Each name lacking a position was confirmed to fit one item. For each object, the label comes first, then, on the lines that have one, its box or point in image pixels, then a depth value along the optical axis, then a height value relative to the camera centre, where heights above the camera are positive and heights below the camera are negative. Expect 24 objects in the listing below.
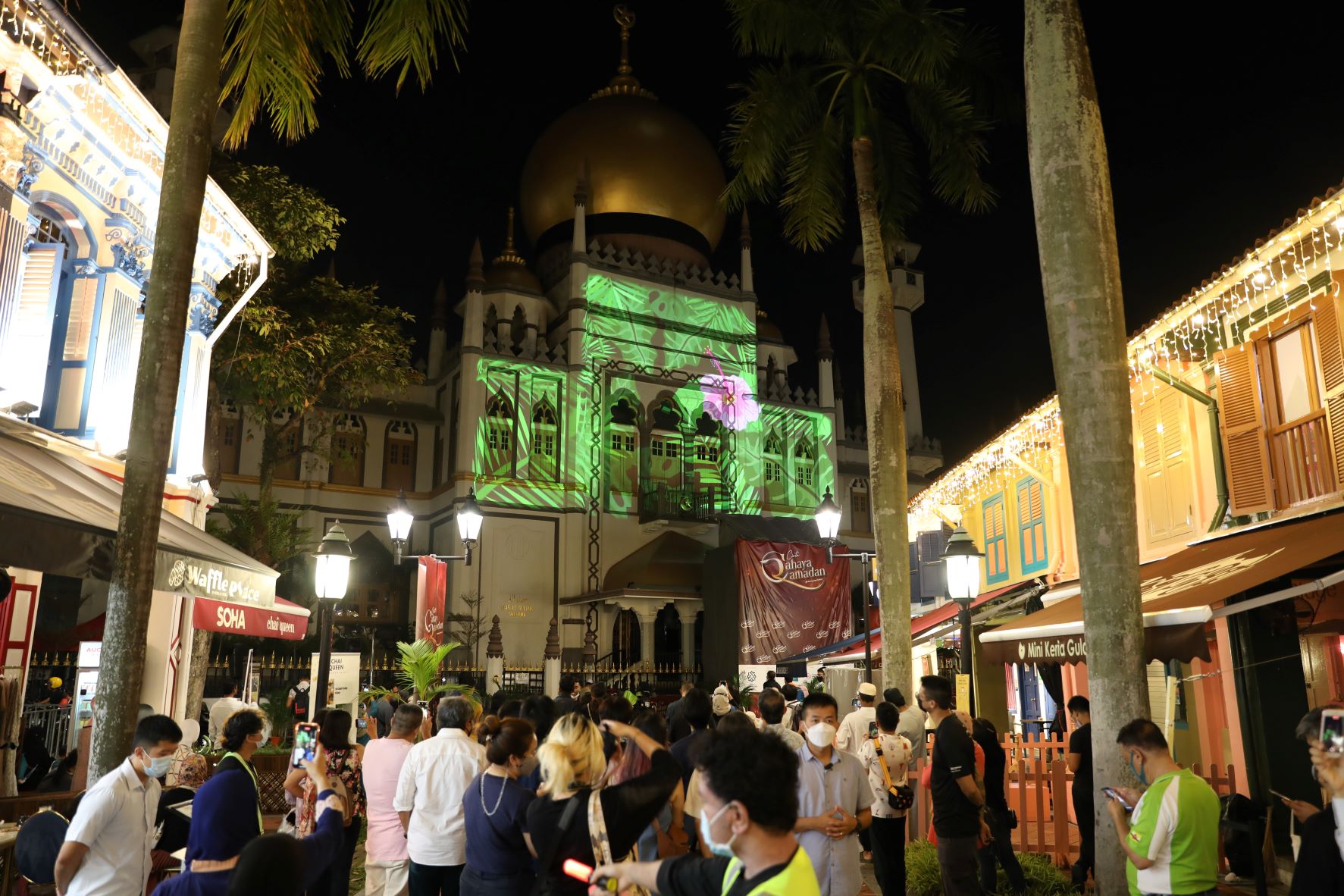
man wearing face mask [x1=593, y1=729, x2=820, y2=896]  2.93 -0.31
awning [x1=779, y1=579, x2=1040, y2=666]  17.50 +1.55
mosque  33.66 +9.50
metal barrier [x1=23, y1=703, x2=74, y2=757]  12.27 -0.23
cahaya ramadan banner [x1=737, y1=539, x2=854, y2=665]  30.33 +2.98
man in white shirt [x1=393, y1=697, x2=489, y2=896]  6.33 -0.58
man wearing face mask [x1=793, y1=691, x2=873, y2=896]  5.45 -0.56
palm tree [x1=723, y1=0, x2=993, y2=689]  13.09 +7.94
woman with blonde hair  4.27 -0.41
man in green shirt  4.92 -0.62
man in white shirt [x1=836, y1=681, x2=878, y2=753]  8.77 -0.20
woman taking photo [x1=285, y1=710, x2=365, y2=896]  6.62 -0.40
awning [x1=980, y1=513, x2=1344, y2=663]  8.55 +0.99
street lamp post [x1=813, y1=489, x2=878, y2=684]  15.46 +2.66
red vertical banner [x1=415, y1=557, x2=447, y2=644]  17.05 +1.70
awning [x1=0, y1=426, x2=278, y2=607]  7.10 +1.26
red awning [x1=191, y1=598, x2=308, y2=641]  10.82 +0.92
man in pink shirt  7.18 -0.68
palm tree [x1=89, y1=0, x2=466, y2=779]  6.96 +4.28
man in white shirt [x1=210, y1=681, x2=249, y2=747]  12.48 -0.02
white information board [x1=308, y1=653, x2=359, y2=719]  13.39 +0.29
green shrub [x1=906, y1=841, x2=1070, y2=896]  8.48 -1.43
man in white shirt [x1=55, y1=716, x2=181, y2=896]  4.85 -0.57
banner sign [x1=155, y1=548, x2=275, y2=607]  8.50 +1.08
